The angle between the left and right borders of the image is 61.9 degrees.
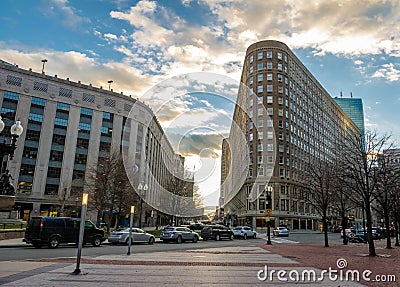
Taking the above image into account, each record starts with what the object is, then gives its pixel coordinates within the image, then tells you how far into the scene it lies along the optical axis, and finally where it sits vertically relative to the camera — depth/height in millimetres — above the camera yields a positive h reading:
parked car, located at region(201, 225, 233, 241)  36906 -1906
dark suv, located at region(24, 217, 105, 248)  21438 -1451
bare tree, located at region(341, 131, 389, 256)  20406 +4419
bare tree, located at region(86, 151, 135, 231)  41625 +2923
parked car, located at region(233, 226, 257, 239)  42156 -1949
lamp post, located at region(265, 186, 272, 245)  32197 +870
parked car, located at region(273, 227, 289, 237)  51188 -2209
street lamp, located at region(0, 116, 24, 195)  14067 +2472
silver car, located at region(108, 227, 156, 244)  26688 -2003
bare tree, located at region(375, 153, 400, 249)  27266 +2107
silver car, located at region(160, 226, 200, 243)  31375 -1966
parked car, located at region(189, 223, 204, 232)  67675 -2515
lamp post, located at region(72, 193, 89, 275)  10953 -590
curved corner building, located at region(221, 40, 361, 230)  80188 +19727
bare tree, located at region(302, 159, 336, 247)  30875 +1652
